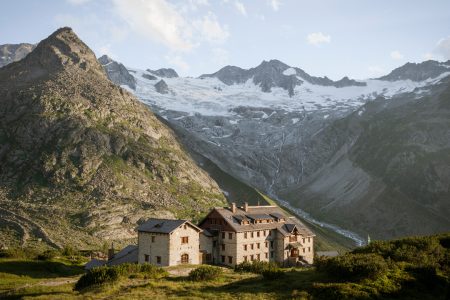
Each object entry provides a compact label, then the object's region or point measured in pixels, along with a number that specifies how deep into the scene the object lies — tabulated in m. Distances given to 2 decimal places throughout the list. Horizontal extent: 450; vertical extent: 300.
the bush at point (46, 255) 83.46
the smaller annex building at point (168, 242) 75.94
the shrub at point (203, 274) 56.41
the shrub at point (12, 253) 82.61
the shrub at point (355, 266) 48.49
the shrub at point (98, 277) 51.44
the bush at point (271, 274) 55.19
